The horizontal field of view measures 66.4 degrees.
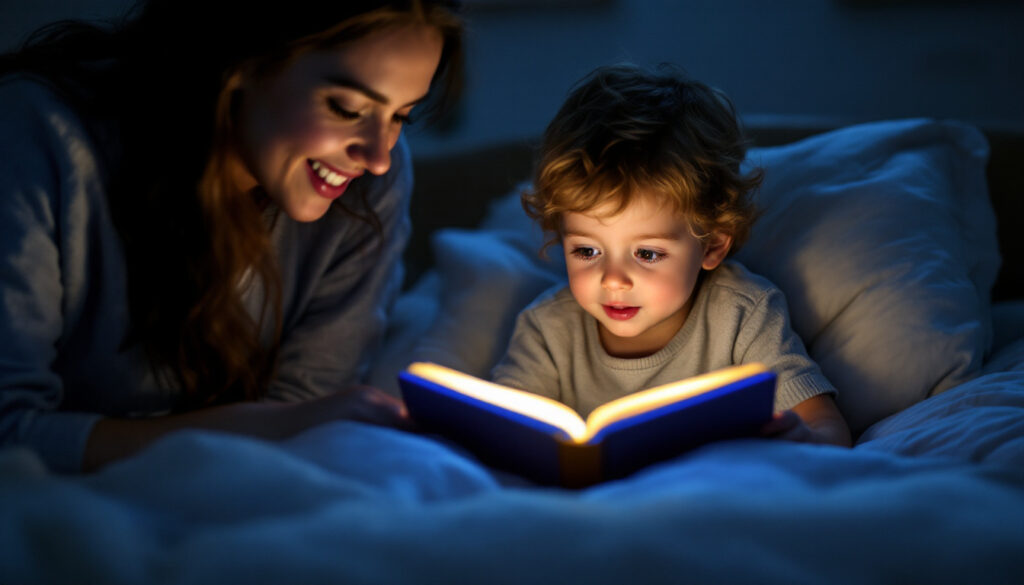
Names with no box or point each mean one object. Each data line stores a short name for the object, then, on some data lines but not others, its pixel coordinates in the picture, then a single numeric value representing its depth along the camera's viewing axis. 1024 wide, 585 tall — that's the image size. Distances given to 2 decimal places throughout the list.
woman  0.93
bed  0.59
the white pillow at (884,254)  1.11
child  1.05
